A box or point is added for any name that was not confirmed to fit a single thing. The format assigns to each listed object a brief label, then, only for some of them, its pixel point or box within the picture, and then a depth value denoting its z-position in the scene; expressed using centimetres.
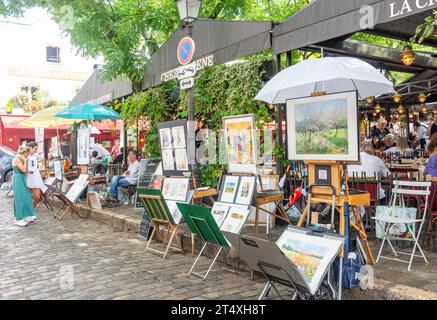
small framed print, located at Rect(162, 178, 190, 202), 679
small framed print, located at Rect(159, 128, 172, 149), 741
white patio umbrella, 442
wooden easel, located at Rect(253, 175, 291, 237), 610
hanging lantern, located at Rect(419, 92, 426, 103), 1394
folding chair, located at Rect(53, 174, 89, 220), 1001
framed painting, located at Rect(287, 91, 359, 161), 438
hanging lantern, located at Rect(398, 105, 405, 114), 1683
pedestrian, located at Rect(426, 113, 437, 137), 1250
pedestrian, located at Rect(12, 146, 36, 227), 927
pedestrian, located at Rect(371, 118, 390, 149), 1492
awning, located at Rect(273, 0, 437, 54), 507
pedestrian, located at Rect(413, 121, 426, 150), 1553
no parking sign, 672
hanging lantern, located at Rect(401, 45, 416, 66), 895
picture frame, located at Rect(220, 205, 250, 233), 569
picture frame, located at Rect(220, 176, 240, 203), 615
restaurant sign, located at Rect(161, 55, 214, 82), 687
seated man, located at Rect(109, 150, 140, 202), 1091
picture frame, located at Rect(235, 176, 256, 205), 589
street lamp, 680
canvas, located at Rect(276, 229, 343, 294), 366
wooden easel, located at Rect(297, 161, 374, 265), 449
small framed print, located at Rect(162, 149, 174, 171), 732
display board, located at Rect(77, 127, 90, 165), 1158
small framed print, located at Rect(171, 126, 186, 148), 705
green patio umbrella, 1095
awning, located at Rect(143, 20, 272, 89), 725
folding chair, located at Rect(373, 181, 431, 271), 491
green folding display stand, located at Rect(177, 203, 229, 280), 493
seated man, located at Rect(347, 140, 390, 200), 695
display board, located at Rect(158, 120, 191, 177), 702
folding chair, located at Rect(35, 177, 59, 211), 1121
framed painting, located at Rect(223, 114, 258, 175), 613
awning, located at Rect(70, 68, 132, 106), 1197
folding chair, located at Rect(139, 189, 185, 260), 621
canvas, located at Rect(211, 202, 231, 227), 601
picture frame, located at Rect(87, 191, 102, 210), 1037
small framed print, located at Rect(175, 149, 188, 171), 701
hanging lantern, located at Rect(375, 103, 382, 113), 1642
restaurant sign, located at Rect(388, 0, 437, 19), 472
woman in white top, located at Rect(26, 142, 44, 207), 1020
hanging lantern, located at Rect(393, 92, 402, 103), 1270
